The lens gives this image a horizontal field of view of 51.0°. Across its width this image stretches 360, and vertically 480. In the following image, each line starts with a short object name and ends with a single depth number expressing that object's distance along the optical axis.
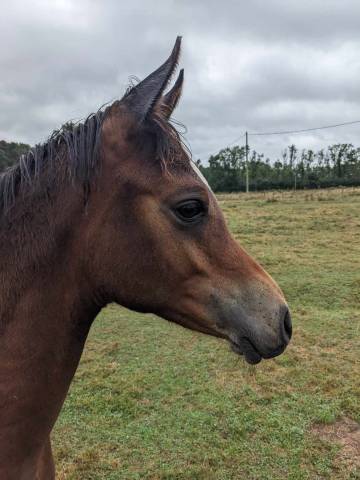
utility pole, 34.68
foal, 0.53
